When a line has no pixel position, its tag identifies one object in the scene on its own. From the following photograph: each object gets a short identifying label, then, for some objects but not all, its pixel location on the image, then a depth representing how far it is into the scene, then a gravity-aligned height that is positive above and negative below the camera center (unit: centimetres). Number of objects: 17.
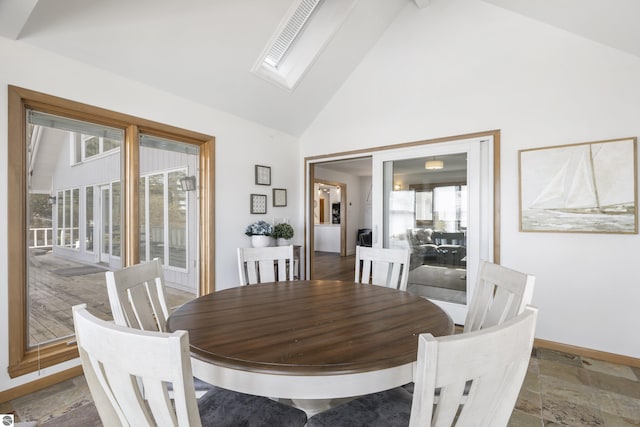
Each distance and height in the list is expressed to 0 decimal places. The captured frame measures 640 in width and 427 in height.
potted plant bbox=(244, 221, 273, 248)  363 -22
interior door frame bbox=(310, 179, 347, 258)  880 -12
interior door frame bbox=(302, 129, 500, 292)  304 +50
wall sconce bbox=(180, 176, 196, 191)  325 +36
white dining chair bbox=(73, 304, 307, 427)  66 -36
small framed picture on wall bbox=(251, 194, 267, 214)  383 +15
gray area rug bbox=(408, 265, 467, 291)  339 -74
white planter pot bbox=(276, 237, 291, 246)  397 -34
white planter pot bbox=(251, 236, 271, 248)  363 -31
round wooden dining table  95 -47
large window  206 +9
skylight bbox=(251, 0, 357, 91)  300 +188
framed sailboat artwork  247 +22
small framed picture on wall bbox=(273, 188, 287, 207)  416 +25
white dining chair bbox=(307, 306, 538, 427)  64 -36
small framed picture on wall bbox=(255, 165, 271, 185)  389 +53
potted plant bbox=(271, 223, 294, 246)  386 -22
